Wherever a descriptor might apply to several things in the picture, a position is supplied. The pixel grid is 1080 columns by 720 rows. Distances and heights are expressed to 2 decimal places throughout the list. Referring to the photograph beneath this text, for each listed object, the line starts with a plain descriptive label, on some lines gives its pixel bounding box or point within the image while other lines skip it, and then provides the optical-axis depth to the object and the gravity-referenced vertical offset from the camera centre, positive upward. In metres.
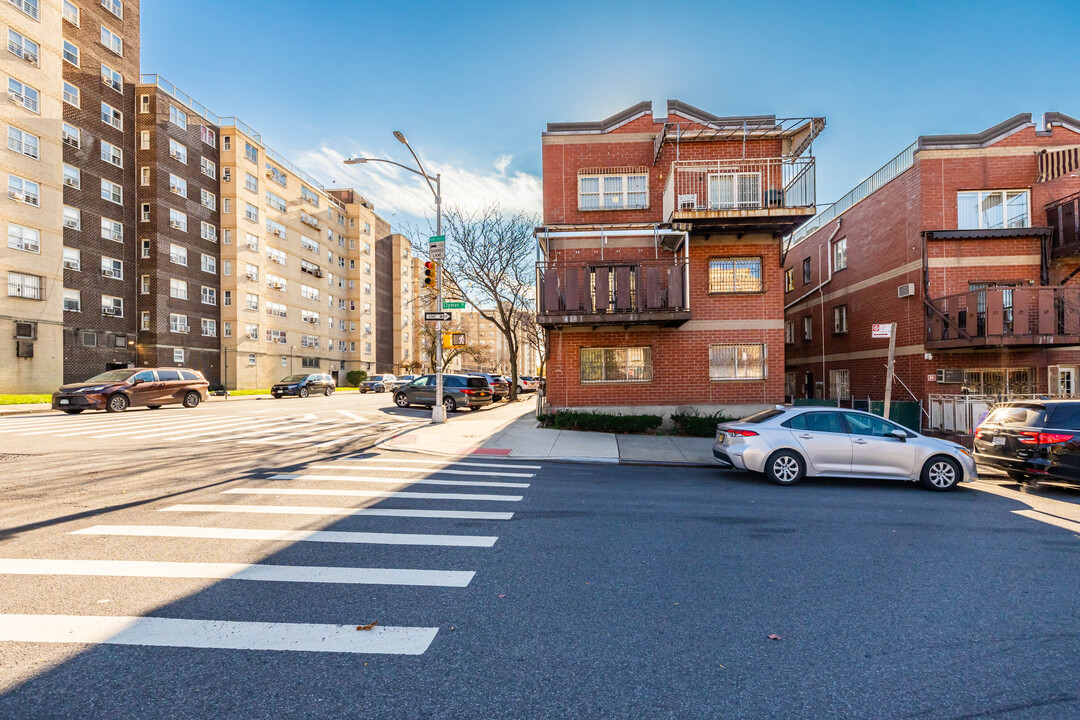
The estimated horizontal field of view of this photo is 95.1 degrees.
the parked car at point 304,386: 33.06 -1.26
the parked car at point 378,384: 42.84 -1.54
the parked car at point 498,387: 27.10 -1.23
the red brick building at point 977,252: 16.09 +3.65
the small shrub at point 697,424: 14.58 -1.80
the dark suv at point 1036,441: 8.29 -1.44
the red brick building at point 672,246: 16.14 +4.01
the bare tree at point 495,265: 24.08 +4.97
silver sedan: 8.58 -1.58
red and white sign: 10.73 +0.66
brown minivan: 19.12 -0.88
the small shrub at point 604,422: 15.11 -1.79
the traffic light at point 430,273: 15.77 +2.99
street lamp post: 16.12 +2.43
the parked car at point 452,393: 23.94 -1.31
